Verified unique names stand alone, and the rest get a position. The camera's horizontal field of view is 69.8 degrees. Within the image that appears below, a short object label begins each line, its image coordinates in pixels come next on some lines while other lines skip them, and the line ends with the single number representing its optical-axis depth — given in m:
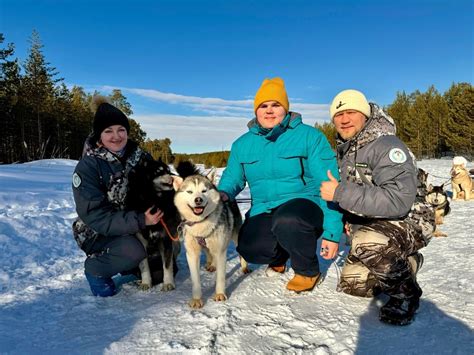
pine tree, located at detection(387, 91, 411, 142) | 40.03
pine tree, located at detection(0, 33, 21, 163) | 26.20
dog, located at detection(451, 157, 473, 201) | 8.20
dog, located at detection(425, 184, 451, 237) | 5.66
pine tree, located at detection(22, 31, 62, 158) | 29.39
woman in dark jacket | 2.69
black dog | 2.98
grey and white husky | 2.69
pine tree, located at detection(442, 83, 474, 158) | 28.58
